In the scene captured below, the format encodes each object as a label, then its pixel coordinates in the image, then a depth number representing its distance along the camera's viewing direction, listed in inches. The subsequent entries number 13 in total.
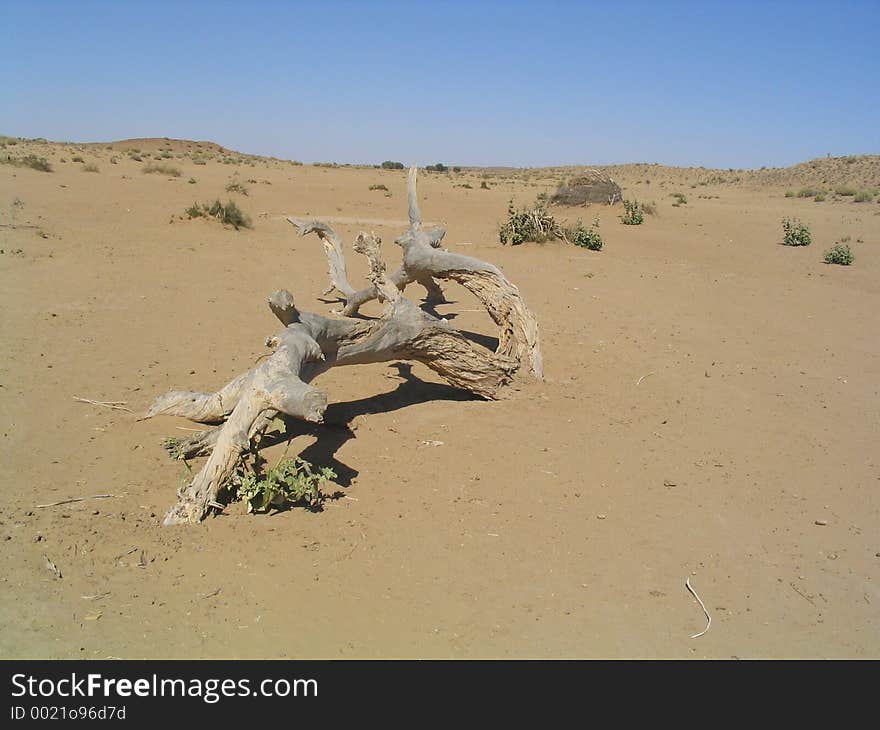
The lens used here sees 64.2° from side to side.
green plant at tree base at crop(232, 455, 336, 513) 151.3
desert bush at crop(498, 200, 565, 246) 522.9
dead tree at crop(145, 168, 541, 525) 150.6
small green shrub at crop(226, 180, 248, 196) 729.0
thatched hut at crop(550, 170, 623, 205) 764.0
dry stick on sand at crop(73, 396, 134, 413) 204.7
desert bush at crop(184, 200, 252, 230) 510.0
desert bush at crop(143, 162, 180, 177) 908.0
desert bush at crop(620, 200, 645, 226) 675.4
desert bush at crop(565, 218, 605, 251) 534.5
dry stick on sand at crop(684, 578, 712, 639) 125.8
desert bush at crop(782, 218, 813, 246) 605.6
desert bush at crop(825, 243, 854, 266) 519.2
